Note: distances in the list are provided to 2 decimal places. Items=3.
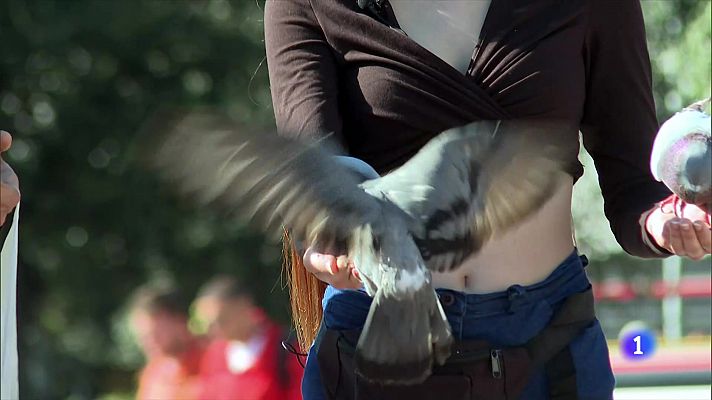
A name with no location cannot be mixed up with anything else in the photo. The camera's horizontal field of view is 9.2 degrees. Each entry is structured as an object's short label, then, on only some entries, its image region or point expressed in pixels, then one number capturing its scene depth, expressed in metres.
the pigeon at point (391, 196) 5.95
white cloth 6.13
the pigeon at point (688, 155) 5.83
